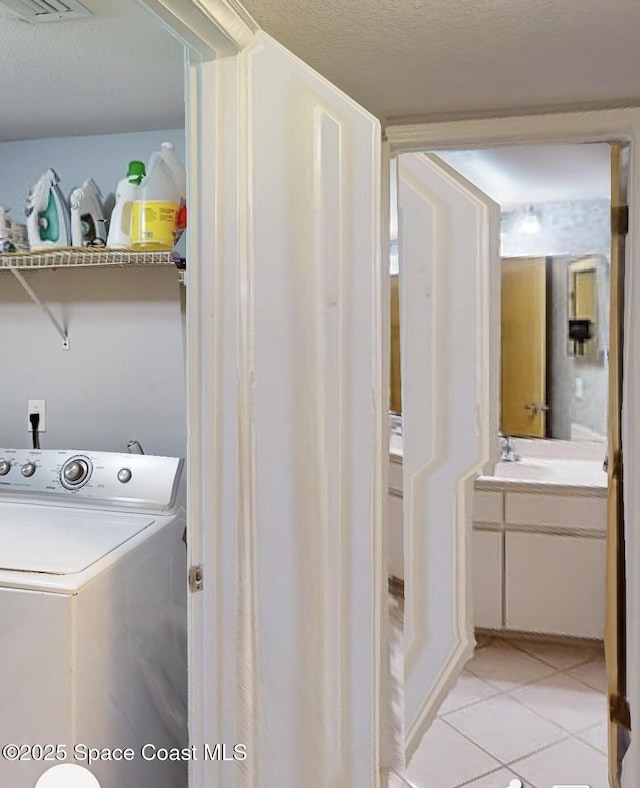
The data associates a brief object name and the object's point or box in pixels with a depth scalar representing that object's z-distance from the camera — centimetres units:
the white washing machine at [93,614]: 131
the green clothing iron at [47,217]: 192
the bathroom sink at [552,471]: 291
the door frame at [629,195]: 167
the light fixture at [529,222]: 312
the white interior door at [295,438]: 128
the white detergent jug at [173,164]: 186
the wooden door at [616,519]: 179
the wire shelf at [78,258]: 178
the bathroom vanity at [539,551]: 284
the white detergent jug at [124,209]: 185
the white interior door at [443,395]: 279
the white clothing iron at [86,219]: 192
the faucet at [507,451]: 310
